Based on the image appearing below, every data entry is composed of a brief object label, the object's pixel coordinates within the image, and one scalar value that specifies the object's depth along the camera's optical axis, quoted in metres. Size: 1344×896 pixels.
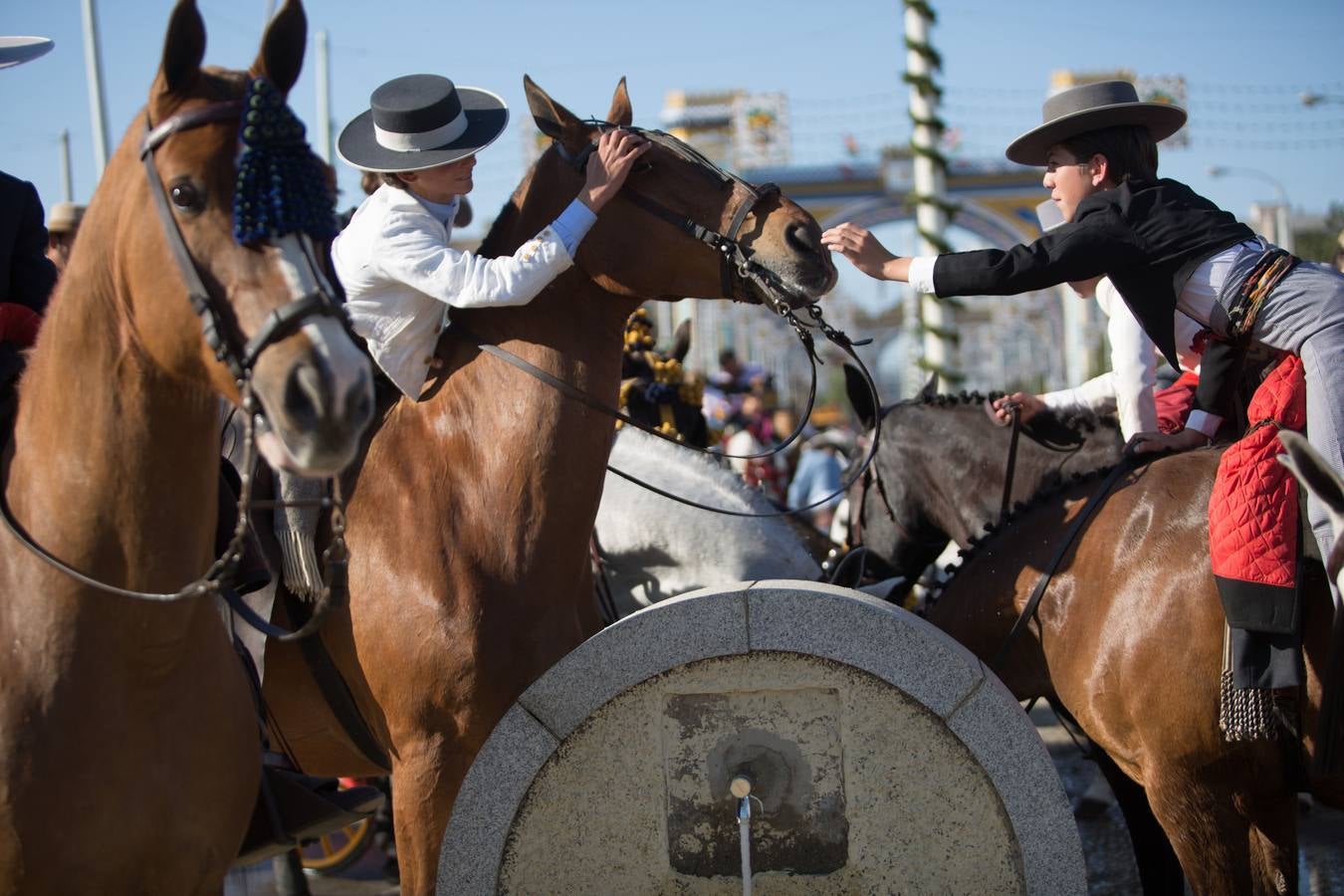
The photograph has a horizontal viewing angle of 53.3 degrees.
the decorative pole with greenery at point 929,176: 9.68
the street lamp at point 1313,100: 22.31
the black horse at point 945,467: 5.49
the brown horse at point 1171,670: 3.50
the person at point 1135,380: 4.45
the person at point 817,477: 11.41
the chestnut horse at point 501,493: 3.31
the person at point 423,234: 3.39
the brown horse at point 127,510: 2.31
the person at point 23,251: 3.31
